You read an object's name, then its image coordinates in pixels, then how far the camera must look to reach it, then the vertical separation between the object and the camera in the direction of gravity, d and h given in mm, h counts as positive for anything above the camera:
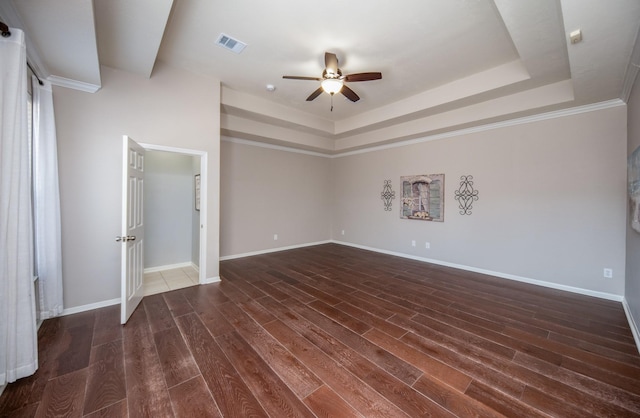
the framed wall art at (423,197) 5195 +203
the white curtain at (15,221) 1769 -126
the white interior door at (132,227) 2746 -273
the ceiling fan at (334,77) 3047 +1602
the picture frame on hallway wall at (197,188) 4730 +324
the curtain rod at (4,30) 1698 +1190
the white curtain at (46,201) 2715 +34
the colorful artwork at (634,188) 2572 +214
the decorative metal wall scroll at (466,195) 4762 +224
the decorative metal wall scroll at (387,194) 6055 +292
